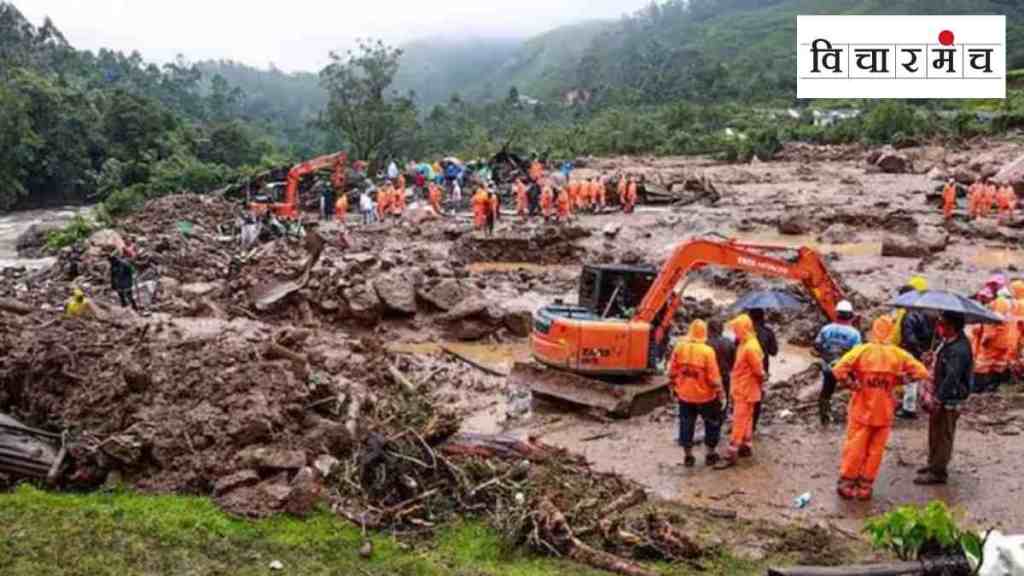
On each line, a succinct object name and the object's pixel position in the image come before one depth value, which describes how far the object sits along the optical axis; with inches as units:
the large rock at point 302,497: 335.9
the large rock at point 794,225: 1083.3
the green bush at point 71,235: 1158.3
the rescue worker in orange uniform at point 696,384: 382.3
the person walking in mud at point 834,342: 431.2
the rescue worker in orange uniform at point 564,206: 1184.2
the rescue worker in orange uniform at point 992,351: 452.1
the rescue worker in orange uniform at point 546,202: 1185.4
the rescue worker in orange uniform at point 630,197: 1253.1
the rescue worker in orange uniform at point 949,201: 1106.7
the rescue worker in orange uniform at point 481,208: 1051.3
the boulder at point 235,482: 350.0
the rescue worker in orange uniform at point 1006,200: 1096.2
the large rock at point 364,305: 703.0
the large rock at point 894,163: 1610.5
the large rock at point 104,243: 910.4
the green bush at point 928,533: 238.2
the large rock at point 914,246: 903.1
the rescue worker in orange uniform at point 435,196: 1278.3
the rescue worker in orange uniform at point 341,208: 1208.2
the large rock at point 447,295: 717.3
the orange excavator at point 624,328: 473.1
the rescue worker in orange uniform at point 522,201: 1215.6
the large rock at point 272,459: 361.4
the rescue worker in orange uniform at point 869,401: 340.5
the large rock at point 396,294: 709.3
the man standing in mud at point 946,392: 345.7
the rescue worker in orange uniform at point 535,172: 1365.0
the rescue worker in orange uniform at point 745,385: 388.5
